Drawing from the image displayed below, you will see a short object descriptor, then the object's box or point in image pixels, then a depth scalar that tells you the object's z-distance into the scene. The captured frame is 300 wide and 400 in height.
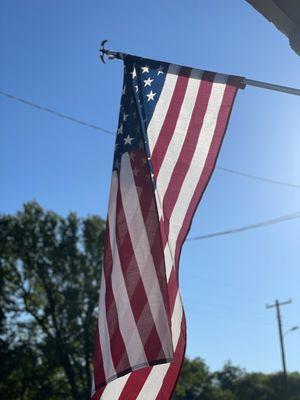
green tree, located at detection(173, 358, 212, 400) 41.52
